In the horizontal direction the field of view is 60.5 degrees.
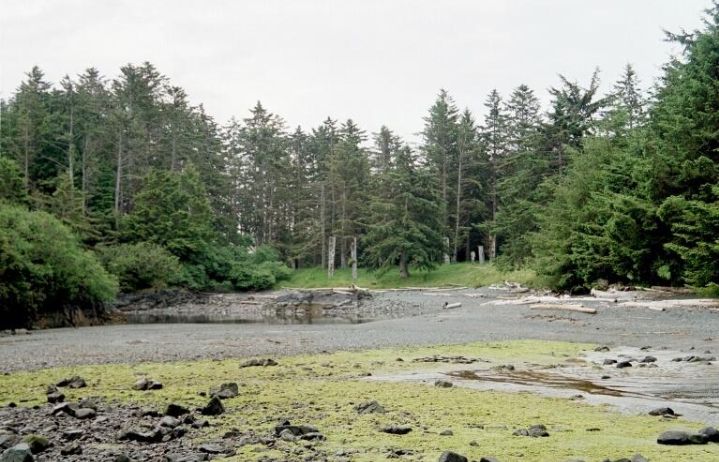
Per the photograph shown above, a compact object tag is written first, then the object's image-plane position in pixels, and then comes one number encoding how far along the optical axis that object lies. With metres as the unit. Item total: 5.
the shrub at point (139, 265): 47.12
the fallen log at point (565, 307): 23.82
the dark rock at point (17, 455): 5.07
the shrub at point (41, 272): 26.97
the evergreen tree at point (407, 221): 58.62
